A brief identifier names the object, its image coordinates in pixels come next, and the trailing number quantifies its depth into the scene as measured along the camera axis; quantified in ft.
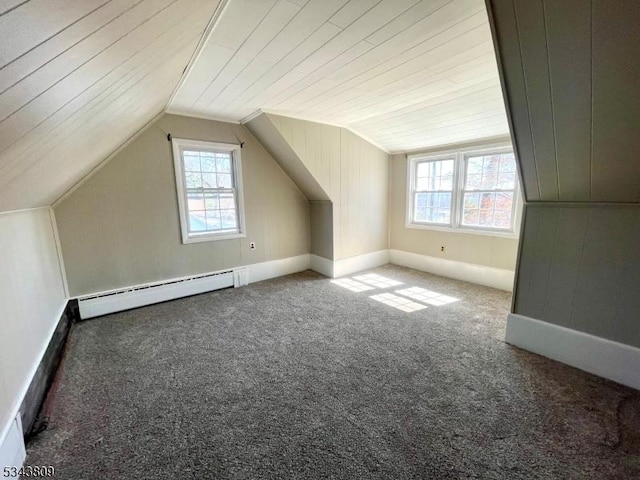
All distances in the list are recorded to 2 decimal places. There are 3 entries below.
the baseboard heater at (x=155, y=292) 9.94
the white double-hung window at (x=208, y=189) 11.40
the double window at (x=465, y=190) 11.89
